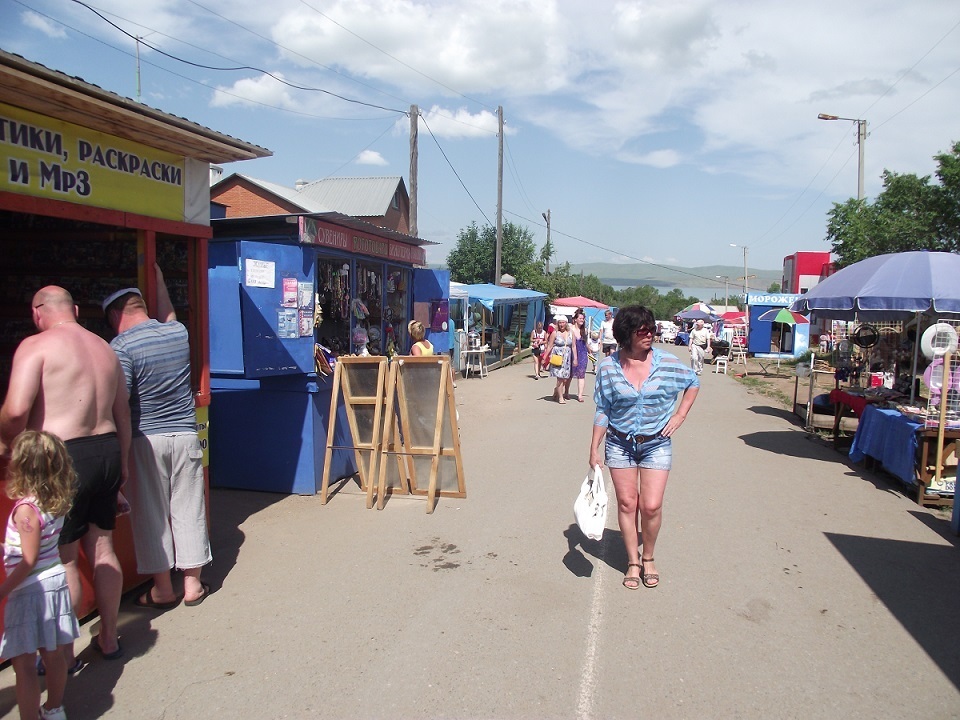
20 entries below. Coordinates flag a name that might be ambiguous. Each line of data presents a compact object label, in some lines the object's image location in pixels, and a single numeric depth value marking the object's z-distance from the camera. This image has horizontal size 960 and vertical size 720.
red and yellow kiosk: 3.67
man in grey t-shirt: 4.13
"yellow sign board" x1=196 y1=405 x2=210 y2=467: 5.14
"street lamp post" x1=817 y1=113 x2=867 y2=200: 24.00
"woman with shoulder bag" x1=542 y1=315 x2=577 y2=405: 13.00
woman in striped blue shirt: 4.50
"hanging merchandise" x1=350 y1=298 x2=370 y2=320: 8.27
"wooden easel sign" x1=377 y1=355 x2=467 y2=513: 6.45
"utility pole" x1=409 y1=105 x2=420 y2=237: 18.59
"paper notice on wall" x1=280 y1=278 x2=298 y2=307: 6.31
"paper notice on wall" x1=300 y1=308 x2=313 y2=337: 6.48
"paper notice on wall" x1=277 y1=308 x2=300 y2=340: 6.29
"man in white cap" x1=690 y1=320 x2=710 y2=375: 18.19
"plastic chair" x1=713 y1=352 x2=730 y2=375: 22.61
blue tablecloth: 7.25
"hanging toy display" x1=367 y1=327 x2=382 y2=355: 8.88
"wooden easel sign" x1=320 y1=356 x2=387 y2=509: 6.44
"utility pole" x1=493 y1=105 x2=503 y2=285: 27.34
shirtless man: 3.28
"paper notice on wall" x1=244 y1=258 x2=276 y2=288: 6.09
